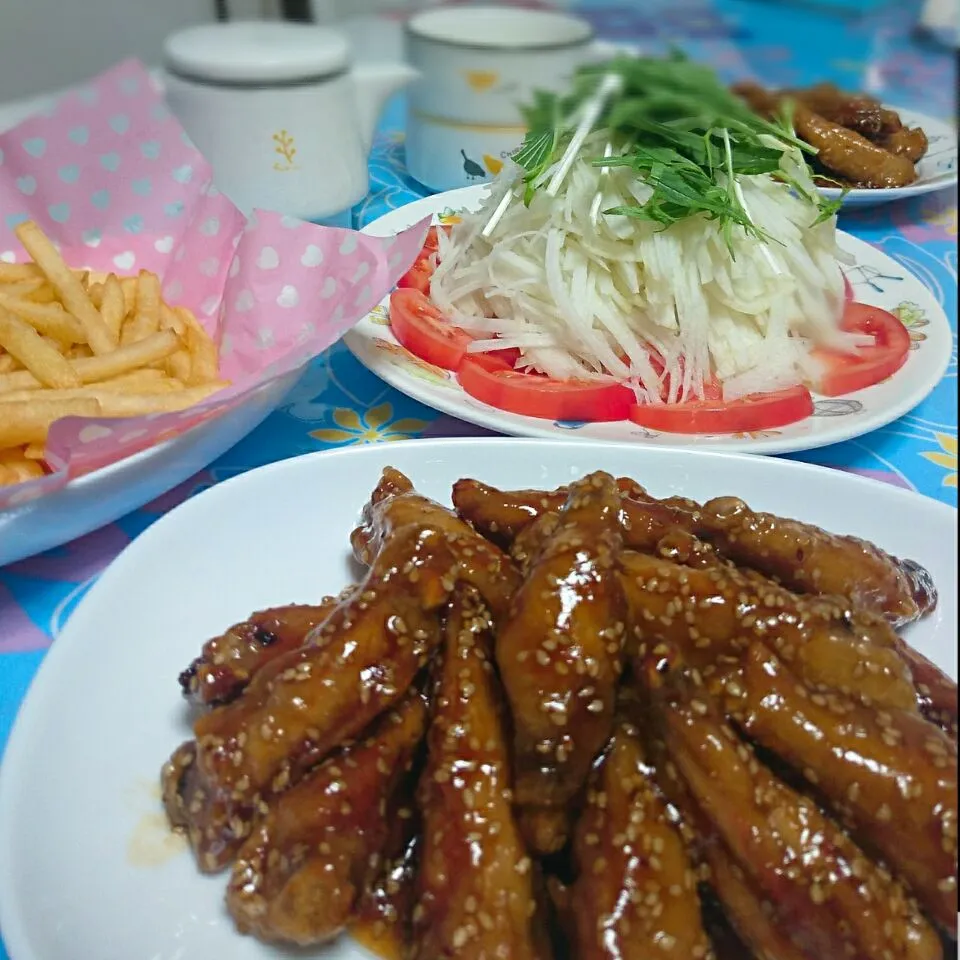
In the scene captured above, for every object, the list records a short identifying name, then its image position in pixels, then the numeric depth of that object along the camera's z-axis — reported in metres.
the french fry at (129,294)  0.39
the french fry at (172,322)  0.38
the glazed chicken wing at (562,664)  0.21
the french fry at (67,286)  0.37
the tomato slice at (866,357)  0.37
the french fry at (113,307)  0.38
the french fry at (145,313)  0.37
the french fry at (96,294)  0.39
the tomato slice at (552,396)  0.35
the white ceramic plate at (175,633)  0.22
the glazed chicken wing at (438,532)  0.25
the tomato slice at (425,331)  0.37
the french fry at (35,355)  0.34
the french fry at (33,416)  0.31
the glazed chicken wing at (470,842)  0.21
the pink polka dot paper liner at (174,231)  0.36
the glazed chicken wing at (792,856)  0.20
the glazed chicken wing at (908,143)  0.39
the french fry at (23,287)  0.37
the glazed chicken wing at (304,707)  0.23
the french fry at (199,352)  0.36
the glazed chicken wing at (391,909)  0.23
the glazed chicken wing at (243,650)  0.25
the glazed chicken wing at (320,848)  0.21
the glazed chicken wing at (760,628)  0.21
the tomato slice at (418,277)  0.39
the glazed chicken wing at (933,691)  0.20
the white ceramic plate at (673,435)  0.34
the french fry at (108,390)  0.33
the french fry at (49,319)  0.36
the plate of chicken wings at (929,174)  0.37
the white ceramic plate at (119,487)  0.28
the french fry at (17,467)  0.31
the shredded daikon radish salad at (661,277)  0.27
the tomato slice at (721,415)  0.35
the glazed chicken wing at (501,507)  0.28
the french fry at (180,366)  0.36
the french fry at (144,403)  0.33
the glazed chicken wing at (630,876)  0.20
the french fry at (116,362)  0.34
